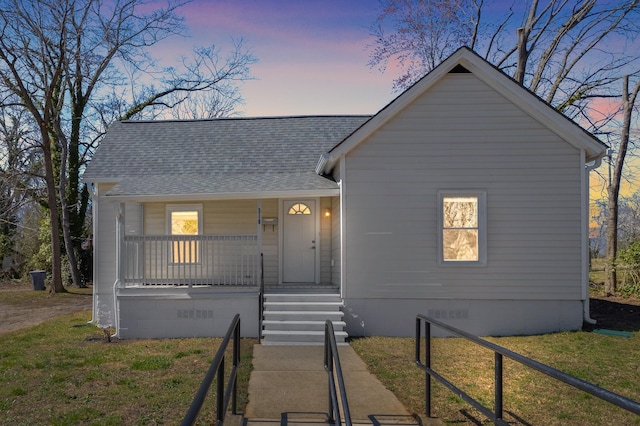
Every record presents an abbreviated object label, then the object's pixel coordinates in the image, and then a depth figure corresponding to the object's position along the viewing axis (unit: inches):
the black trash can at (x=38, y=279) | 970.1
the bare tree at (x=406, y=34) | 997.8
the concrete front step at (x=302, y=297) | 469.1
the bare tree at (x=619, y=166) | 801.6
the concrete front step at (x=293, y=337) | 434.0
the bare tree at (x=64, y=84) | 873.5
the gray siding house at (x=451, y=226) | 463.2
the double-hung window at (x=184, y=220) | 552.7
